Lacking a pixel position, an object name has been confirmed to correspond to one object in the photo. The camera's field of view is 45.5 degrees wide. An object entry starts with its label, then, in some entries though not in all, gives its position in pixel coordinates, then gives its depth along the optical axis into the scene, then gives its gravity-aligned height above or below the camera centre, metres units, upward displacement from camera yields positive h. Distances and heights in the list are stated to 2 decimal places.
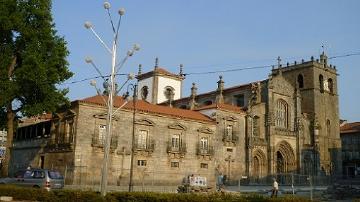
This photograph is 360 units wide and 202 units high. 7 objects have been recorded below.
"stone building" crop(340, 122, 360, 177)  78.83 +3.58
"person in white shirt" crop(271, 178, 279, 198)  30.00 -1.39
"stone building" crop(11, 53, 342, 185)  40.69 +3.78
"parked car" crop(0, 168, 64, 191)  27.58 -0.97
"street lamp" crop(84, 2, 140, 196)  21.43 +3.51
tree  34.06 +8.41
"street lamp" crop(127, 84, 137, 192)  41.58 +1.60
